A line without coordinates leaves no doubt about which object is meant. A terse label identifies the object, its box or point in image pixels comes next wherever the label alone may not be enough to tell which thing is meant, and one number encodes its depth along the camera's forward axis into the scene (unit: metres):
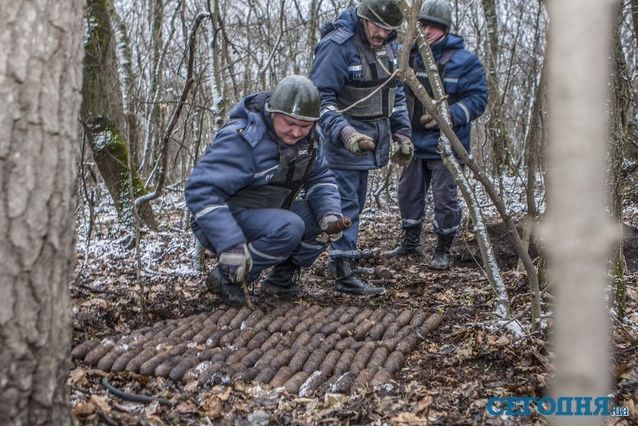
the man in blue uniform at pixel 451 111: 5.30
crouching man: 3.90
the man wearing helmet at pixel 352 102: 4.68
